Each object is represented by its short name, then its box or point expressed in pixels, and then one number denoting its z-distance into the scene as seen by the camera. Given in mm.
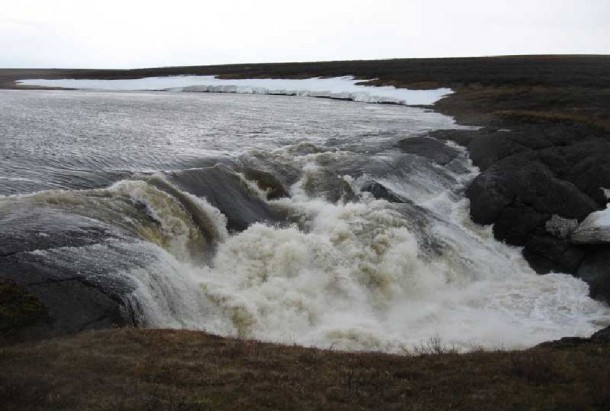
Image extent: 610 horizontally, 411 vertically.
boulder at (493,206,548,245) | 23188
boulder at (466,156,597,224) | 23453
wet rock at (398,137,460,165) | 31594
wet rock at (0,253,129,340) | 10797
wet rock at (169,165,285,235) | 20391
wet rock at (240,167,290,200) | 23688
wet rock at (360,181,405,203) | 23734
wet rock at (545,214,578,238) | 22156
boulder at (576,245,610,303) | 18609
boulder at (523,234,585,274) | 21047
